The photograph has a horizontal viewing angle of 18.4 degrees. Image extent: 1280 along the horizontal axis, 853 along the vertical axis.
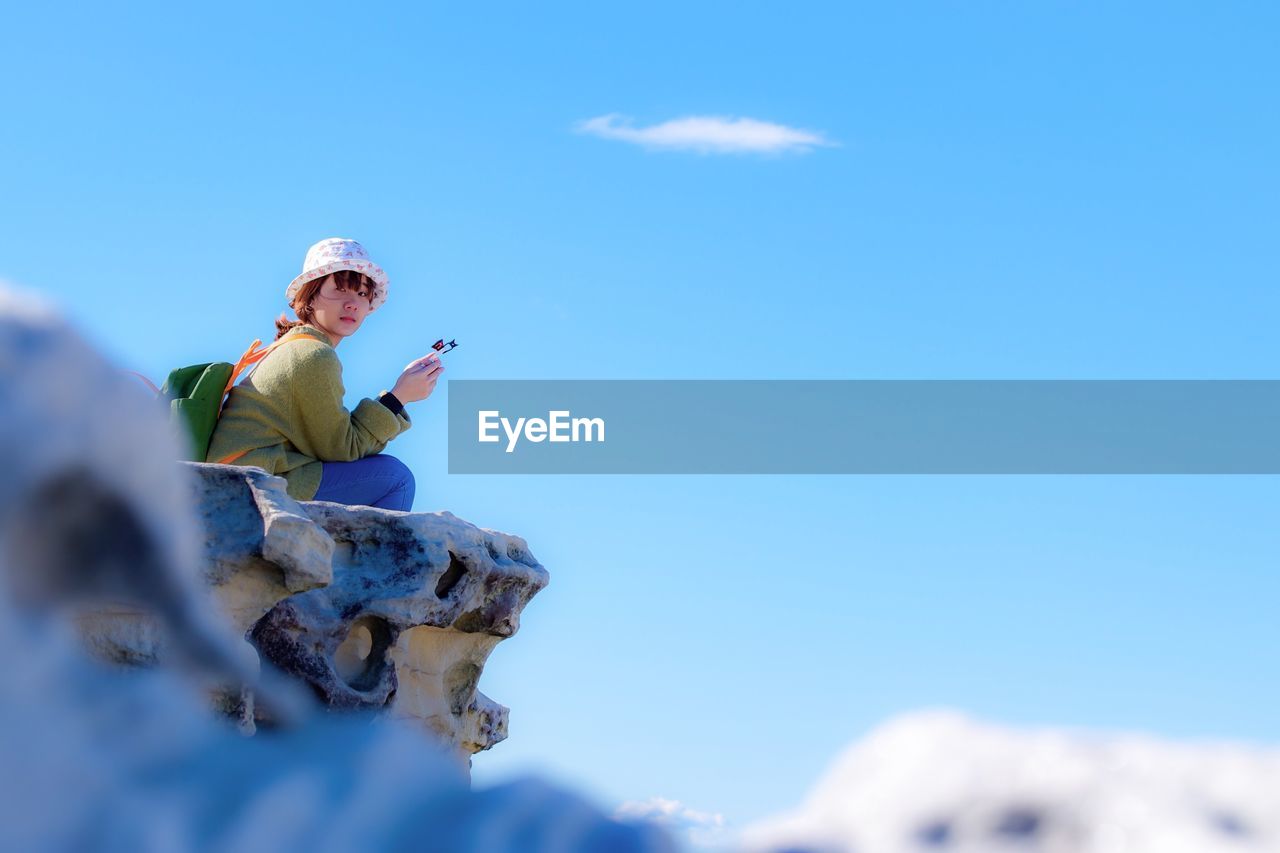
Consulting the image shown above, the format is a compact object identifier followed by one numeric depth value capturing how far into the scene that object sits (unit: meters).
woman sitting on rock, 11.44
